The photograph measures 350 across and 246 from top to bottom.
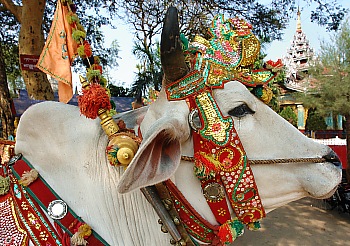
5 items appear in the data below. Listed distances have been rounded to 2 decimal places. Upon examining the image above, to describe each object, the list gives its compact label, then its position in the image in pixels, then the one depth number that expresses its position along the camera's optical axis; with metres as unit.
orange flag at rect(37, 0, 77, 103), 2.08
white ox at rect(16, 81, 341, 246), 1.49
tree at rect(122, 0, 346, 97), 7.53
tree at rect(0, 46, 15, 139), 4.88
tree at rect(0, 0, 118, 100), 5.36
